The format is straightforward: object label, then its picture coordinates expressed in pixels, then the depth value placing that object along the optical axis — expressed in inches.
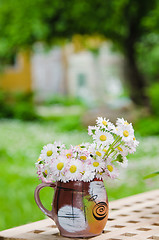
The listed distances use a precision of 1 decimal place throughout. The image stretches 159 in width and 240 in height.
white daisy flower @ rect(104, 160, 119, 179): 35.0
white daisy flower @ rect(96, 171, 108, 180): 35.0
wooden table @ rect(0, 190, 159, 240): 36.4
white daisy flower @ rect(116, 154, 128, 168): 35.7
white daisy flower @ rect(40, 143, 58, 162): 34.8
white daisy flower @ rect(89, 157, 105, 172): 34.6
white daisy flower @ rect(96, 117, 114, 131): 35.0
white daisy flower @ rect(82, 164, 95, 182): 34.1
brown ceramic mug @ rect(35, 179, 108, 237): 34.5
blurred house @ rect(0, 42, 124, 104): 889.5
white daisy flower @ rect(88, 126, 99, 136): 35.1
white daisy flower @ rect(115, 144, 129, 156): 35.5
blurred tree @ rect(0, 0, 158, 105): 449.4
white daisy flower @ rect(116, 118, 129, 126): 35.2
